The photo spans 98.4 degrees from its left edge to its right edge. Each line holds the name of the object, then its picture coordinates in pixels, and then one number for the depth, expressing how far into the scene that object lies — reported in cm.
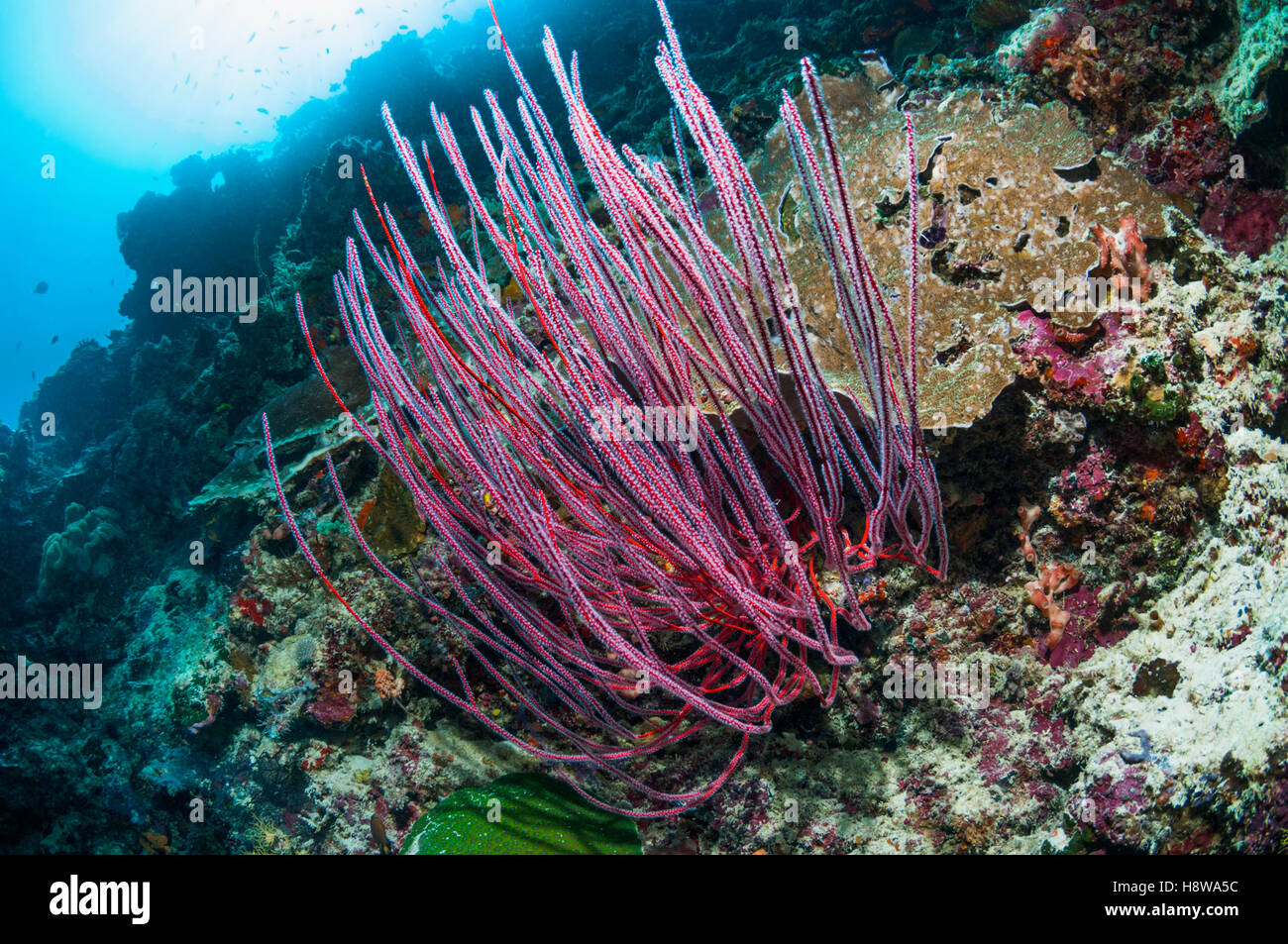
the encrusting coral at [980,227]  220
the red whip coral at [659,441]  143
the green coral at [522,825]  258
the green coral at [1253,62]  237
